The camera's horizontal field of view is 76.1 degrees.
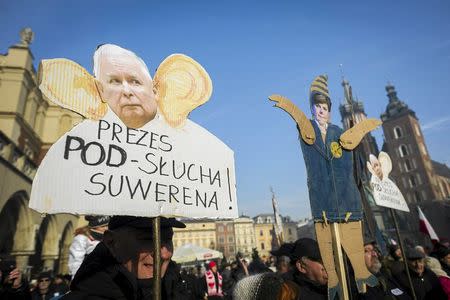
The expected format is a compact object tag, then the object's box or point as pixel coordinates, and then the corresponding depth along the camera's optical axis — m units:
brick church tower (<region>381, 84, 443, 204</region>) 62.91
